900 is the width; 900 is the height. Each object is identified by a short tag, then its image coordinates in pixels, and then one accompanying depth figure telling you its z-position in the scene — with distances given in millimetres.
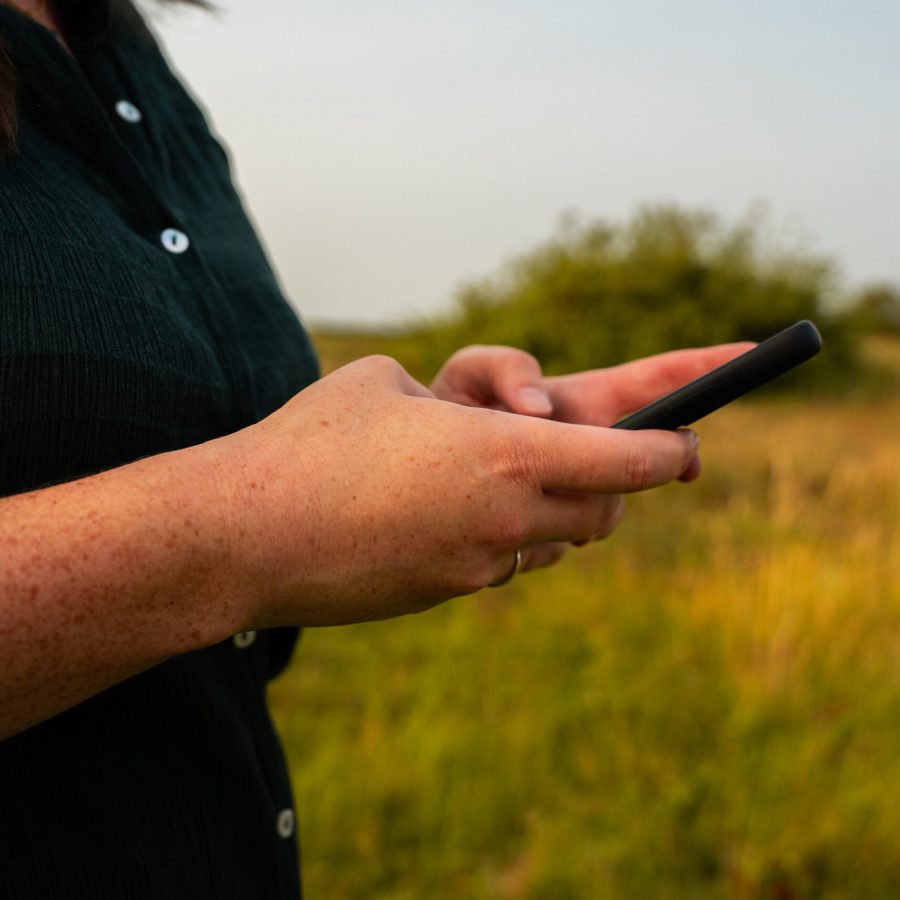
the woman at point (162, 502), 410
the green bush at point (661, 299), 13535
